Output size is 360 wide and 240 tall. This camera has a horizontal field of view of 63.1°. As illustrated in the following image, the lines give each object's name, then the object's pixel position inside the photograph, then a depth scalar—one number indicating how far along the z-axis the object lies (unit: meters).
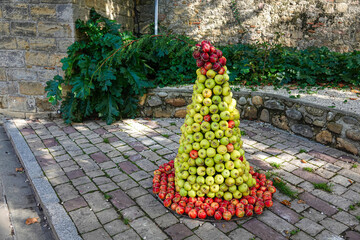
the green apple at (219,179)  2.89
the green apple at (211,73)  2.75
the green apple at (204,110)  2.82
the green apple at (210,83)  2.77
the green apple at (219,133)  2.84
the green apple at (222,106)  2.81
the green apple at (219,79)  2.74
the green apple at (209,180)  2.90
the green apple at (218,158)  2.86
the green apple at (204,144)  2.87
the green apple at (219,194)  2.95
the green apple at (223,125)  2.83
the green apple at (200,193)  2.97
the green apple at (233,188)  2.96
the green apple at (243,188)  2.99
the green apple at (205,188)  2.94
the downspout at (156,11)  7.59
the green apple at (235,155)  2.90
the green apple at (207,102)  2.80
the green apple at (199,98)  2.83
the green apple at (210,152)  2.86
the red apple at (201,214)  2.85
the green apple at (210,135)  2.85
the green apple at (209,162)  2.89
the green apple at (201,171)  2.93
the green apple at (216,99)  2.81
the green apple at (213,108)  2.81
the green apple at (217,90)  2.78
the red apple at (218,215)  2.81
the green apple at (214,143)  2.86
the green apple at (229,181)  2.89
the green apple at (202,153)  2.88
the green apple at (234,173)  2.90
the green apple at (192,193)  2.99
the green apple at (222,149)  2.85
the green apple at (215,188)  2.93
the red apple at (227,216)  2.80
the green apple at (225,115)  2.81
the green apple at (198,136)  2.88
